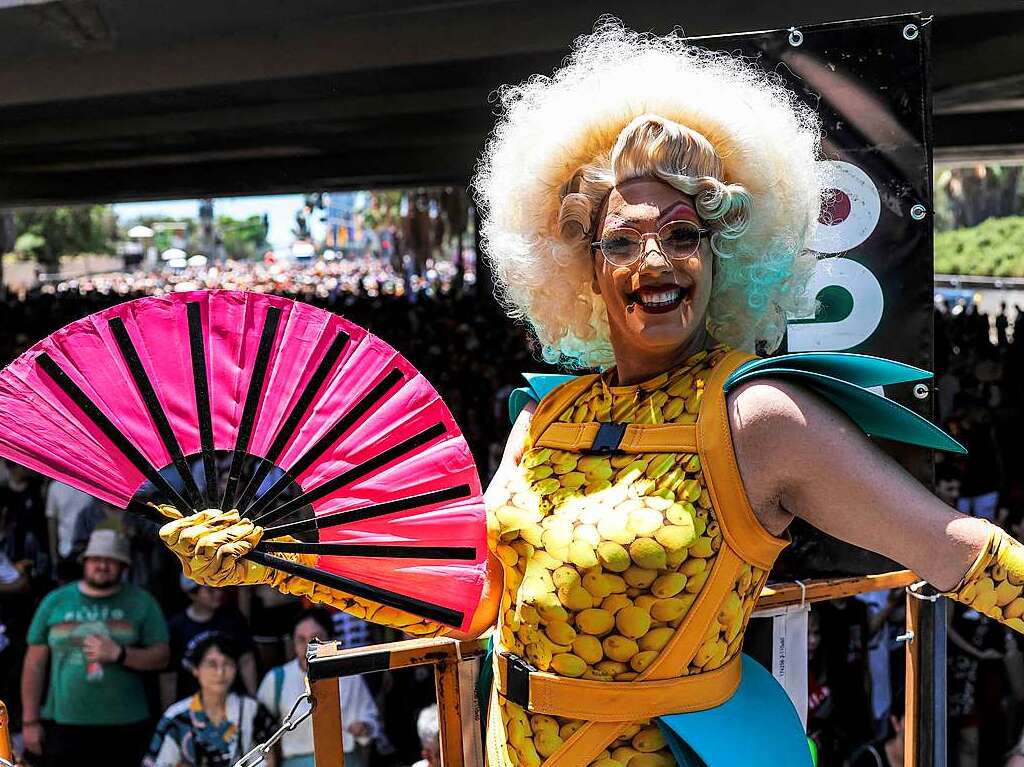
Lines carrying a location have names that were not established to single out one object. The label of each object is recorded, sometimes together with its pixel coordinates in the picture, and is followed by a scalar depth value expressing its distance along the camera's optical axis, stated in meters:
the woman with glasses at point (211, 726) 4.54
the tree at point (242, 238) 76.56
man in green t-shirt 4.88
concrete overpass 6.83
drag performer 1.74
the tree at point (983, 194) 42.75
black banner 2.52
